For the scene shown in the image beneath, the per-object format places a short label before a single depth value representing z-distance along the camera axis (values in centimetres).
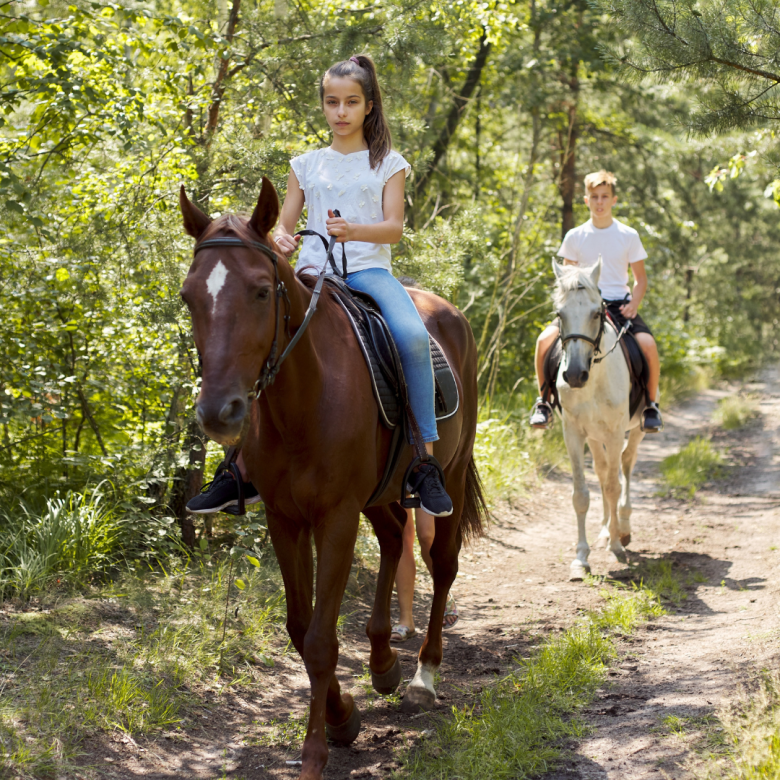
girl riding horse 361
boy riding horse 730
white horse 643
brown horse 252
